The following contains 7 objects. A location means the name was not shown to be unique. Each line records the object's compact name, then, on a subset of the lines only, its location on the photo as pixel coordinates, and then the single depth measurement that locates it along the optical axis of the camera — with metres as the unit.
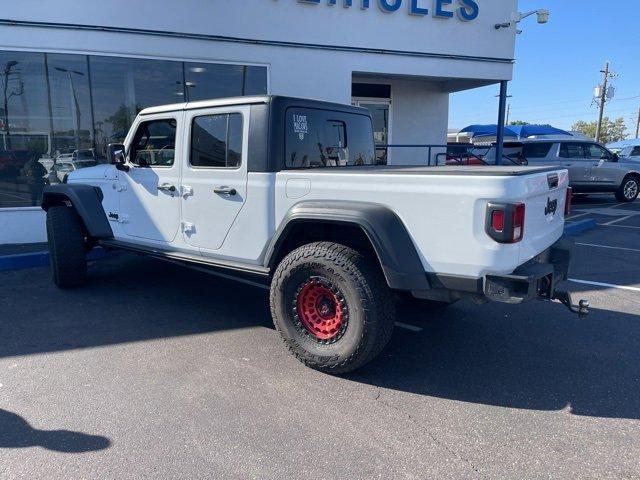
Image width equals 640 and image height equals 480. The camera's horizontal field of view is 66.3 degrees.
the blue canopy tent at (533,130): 21.05
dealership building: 7.91
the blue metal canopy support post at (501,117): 11.12
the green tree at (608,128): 85.44
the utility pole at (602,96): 38.12
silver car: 14.42
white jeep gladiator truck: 2.93
